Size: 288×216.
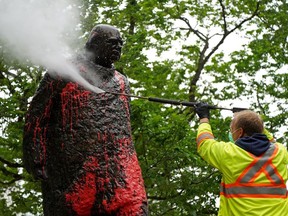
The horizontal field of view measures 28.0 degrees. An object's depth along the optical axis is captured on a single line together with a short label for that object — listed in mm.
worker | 3666
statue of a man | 4531
